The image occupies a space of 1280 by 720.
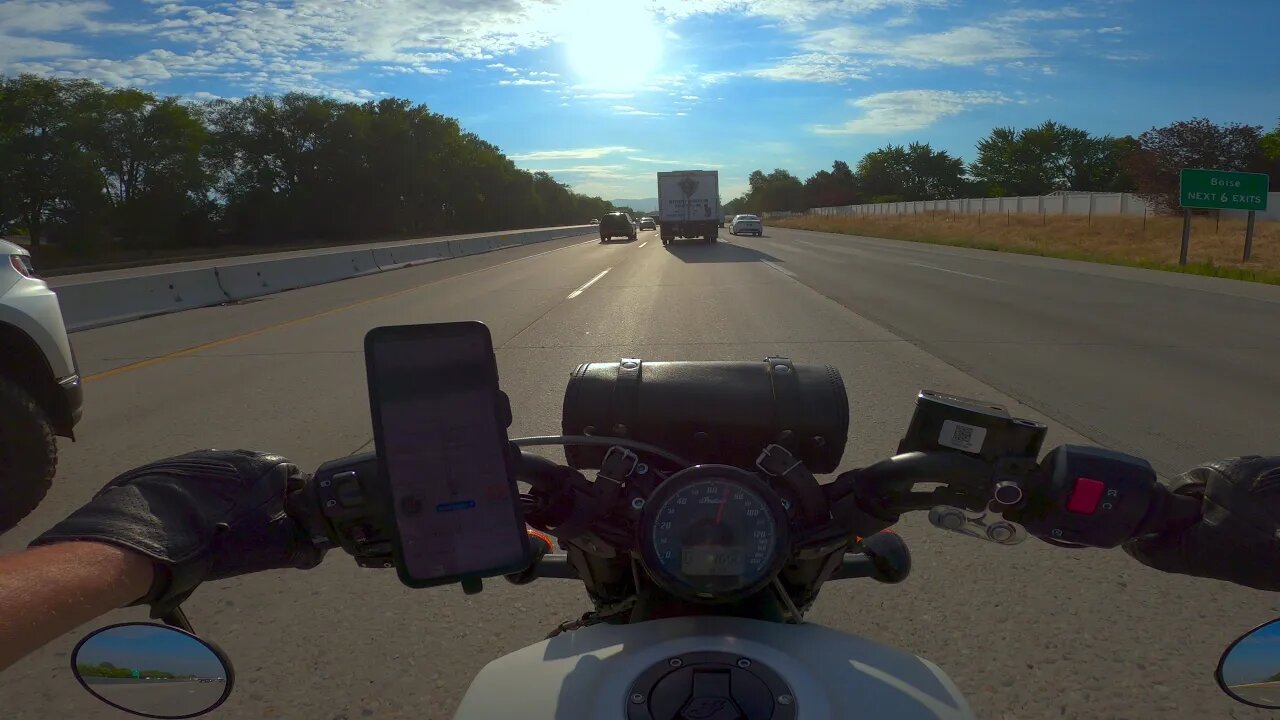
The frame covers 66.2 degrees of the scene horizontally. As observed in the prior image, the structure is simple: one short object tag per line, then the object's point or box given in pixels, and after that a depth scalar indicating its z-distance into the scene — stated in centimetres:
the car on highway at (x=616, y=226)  5834
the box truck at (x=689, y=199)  4512
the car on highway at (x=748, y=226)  6219
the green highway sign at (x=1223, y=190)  2755
